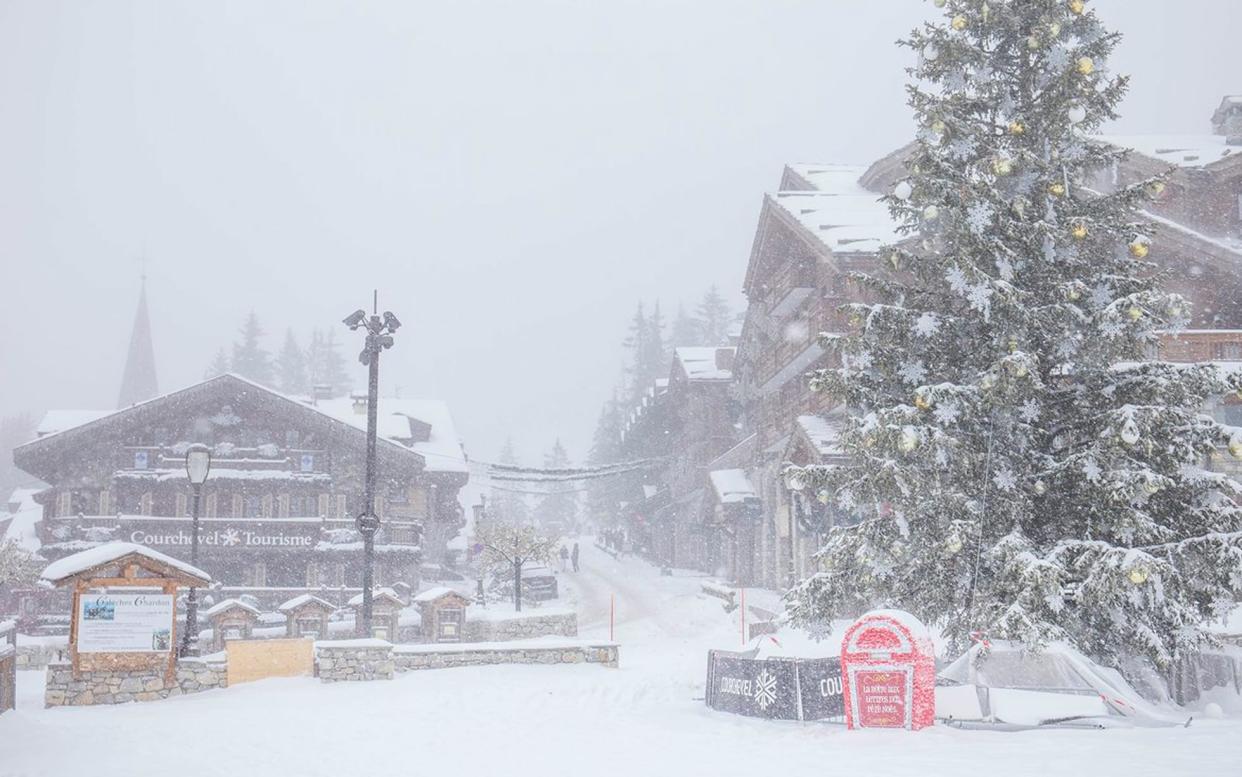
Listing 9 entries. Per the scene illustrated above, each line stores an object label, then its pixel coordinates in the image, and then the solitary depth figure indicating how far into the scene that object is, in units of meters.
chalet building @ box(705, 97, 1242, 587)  25.77
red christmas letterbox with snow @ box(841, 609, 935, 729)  11.65
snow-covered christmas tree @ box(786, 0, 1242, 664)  12.80
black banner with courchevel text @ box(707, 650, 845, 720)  12.98
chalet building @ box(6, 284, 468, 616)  38.34
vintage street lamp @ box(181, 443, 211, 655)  20.36
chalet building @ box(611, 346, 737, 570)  48.69
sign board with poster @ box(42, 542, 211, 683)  16.53
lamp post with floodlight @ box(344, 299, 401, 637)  19.66
